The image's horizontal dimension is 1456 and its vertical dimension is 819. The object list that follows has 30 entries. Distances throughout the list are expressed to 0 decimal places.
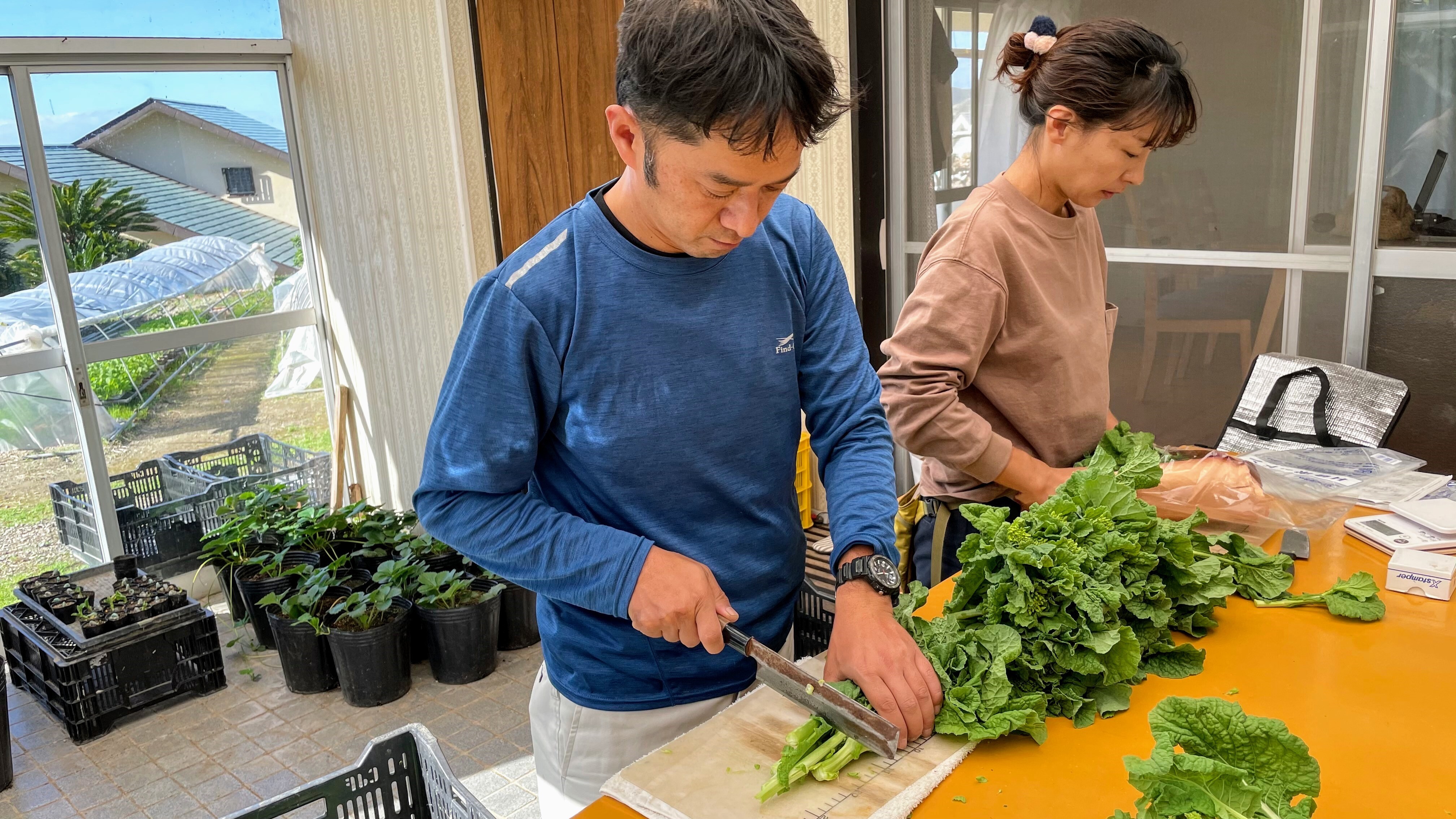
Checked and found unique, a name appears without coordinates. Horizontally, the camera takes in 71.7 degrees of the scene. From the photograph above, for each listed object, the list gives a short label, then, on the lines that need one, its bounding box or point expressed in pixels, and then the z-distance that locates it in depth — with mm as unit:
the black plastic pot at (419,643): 3807
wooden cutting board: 1124
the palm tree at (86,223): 4156
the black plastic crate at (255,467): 4699
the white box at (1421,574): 1570
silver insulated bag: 2252
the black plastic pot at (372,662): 3480
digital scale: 1710
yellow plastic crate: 4031
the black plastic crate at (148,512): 4395
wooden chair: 3068
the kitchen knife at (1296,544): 1728
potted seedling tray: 3449
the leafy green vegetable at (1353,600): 1506
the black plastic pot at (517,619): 3836
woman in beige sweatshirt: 1703
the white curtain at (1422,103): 2611
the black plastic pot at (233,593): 4258
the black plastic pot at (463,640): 3598
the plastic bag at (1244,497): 1771
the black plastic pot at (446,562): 4000
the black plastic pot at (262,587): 3961
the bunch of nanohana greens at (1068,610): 1242
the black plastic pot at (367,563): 4055
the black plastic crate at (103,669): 3412
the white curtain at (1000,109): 3406
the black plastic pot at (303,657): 3621
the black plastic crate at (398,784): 1430
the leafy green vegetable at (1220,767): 968
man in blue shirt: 1119
